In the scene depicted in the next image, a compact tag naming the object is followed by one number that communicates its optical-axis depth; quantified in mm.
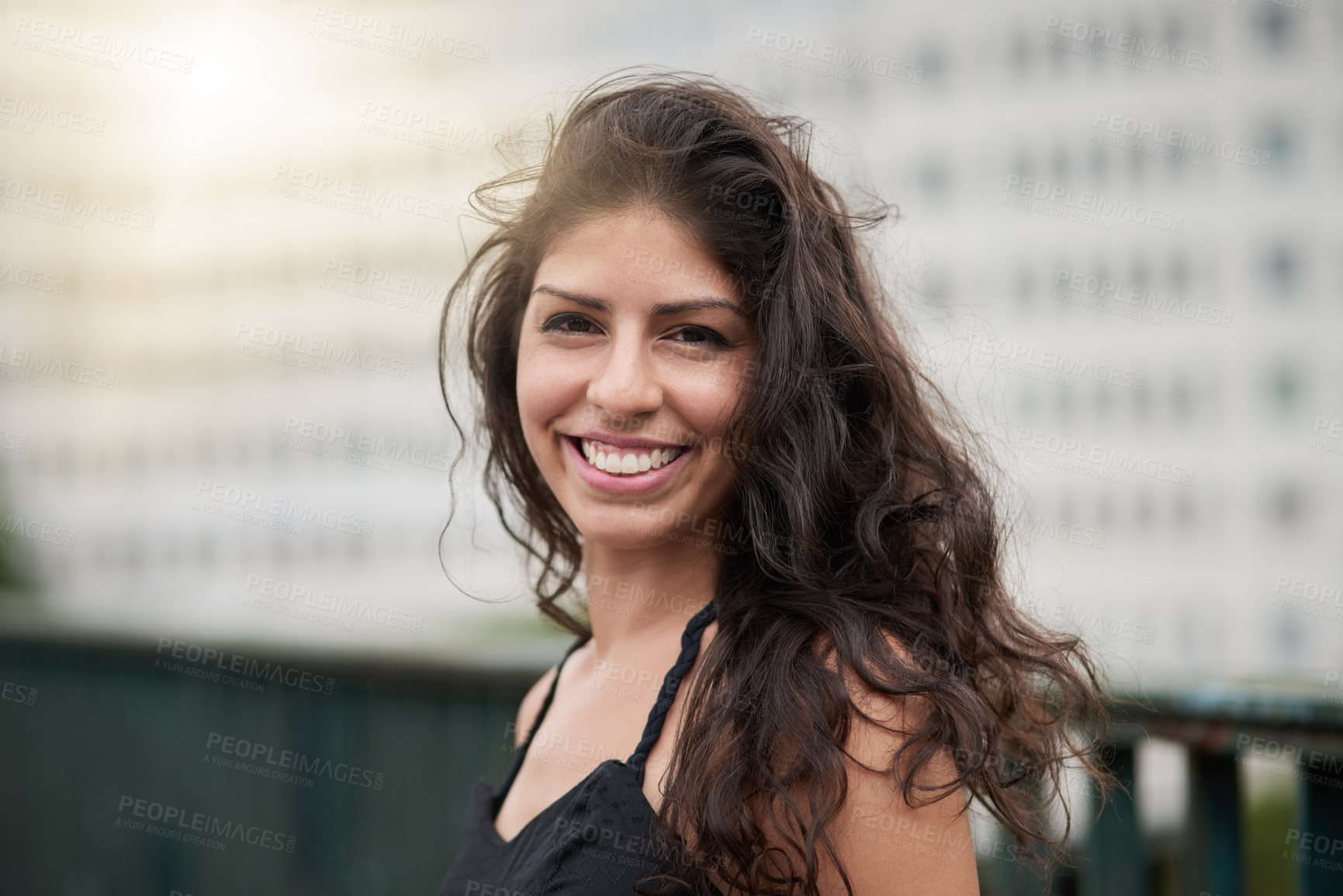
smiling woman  1155
